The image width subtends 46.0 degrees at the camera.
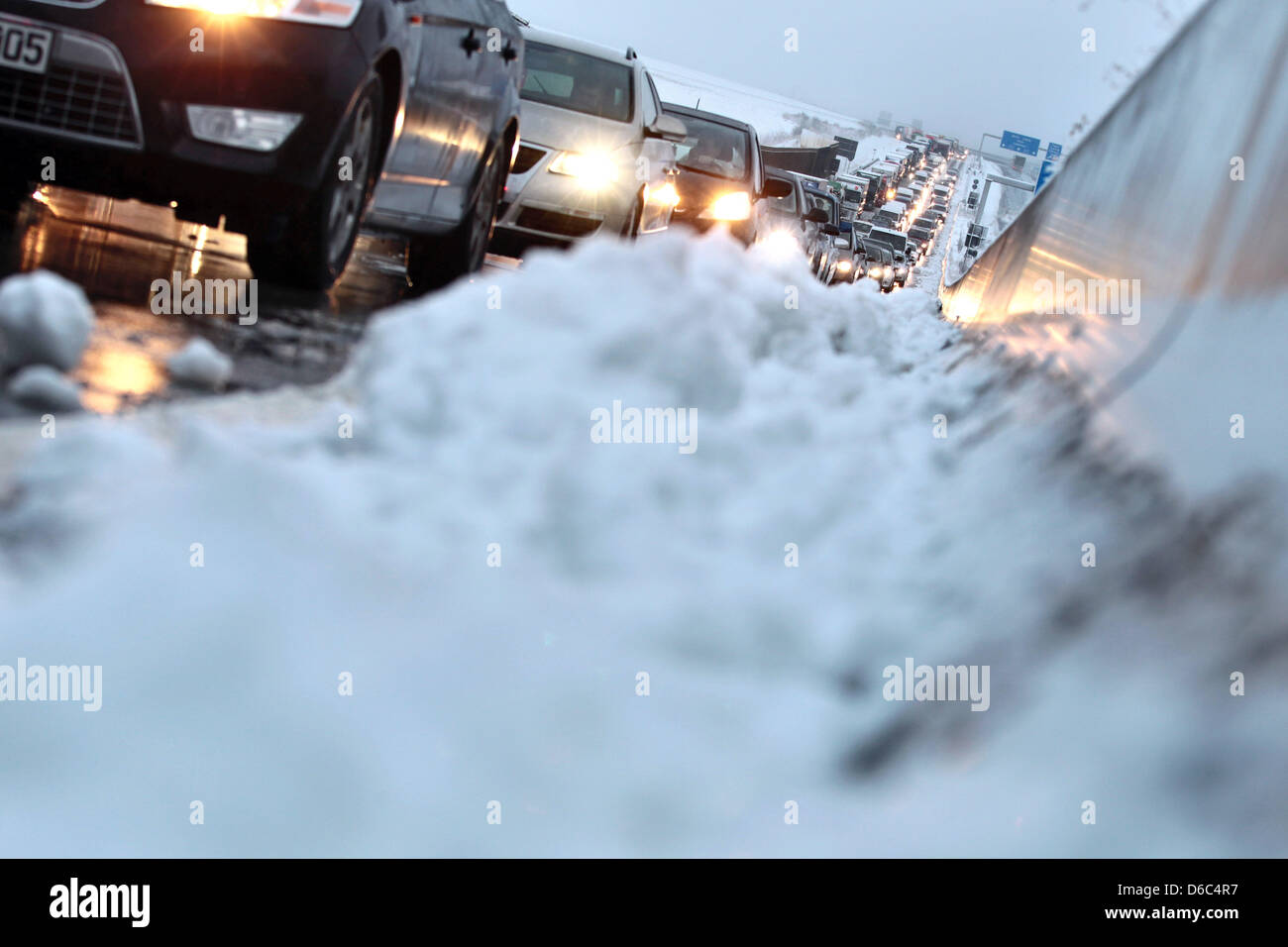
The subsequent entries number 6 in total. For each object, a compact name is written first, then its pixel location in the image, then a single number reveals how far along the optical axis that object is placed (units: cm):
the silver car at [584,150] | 1090
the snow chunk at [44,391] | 378
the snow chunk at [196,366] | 434
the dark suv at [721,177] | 1547
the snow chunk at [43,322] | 397
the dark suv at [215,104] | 566
